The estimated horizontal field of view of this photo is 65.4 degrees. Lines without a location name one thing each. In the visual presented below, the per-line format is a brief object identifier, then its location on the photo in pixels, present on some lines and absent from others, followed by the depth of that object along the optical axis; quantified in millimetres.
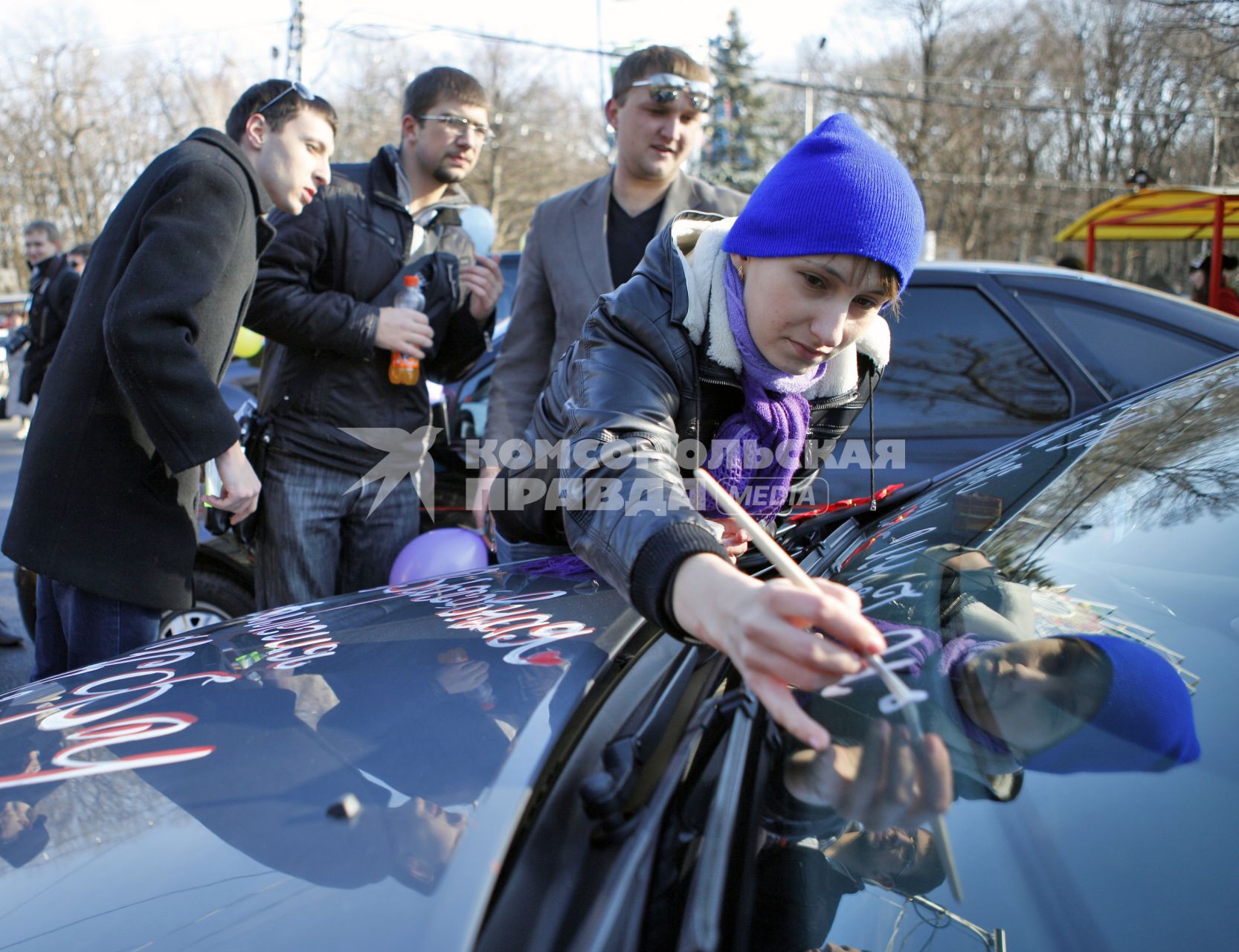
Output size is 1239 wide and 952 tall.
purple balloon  2553
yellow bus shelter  8820
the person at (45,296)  6383
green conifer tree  27359
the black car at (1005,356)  2926
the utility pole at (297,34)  17953
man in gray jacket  2588
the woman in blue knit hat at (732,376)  1026
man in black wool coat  1841
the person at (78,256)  7180
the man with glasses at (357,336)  2557
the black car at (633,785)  845
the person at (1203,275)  9375
